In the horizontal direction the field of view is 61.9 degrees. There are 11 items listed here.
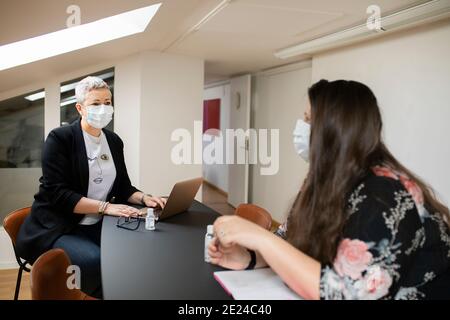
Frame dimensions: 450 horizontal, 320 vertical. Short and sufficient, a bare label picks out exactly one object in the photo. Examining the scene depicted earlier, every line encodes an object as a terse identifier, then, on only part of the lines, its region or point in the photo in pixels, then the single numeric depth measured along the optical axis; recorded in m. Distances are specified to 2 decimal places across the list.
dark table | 1.09
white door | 5.90
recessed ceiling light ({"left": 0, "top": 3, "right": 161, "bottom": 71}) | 2.90
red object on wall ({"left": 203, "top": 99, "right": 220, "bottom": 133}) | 7.83
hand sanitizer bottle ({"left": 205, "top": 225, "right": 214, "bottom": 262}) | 1.32
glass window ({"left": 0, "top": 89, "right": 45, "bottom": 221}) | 3.93
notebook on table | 1.07
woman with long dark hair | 0.96
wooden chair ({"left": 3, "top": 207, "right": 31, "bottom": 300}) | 1.99
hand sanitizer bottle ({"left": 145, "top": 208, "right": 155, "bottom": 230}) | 1.71
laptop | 1.85
